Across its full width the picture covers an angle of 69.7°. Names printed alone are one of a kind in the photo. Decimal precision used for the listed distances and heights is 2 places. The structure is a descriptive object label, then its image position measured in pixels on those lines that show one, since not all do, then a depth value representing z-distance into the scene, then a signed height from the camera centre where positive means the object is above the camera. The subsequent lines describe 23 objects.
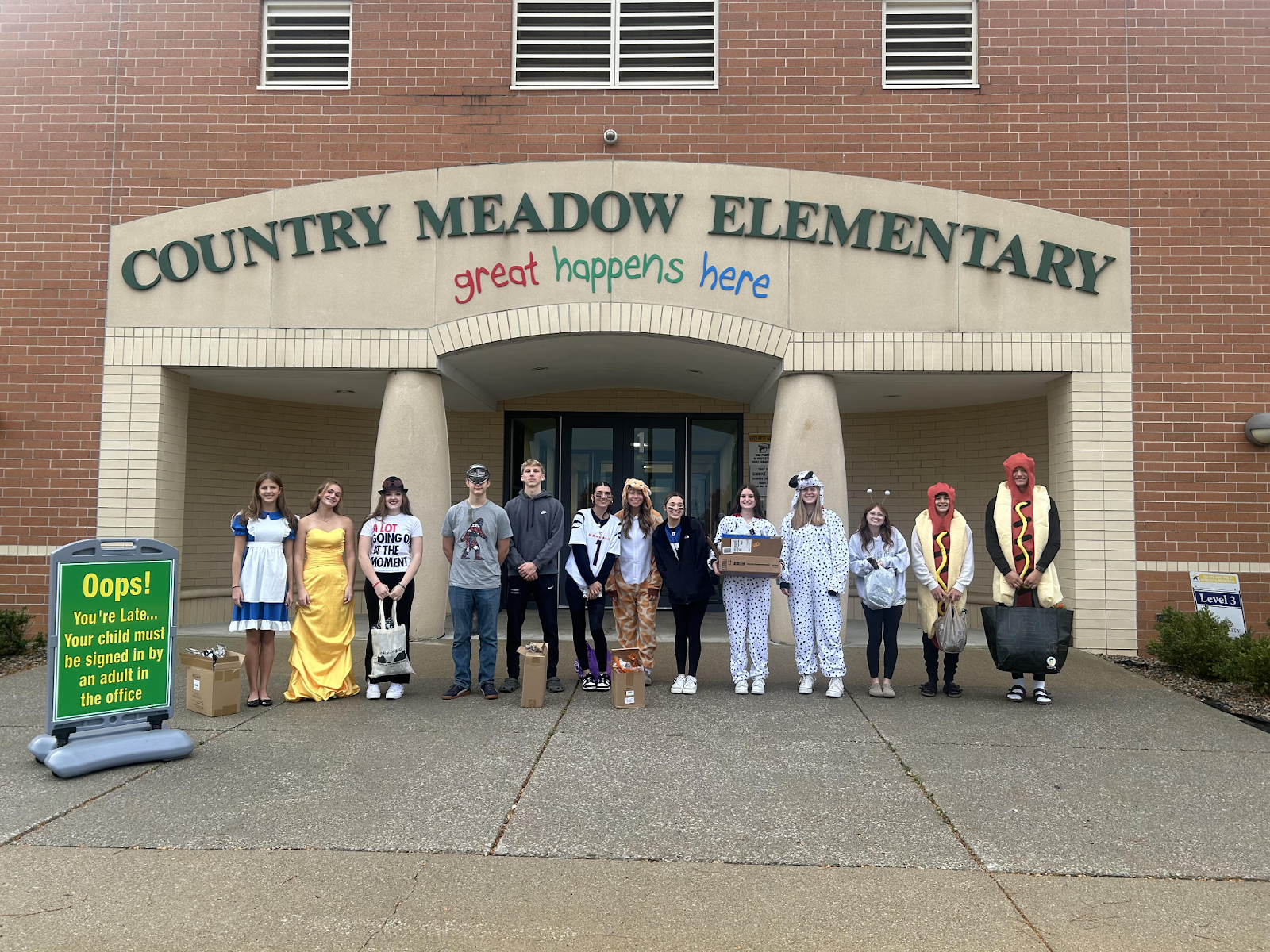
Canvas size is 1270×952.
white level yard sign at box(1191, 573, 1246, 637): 9.26 -0.80
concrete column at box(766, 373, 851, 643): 9.98 +0.78
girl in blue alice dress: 6.85 -0.48
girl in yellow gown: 7.10 -0.73
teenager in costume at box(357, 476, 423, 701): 7.10 -0.35
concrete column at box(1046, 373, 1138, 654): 9.76 +0.04
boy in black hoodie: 7.39 -0.26
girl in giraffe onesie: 7.45 -0.51
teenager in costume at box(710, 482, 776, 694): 7.36 -0.74
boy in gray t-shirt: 7.22 -0.43
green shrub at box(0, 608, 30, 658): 9.04 -1.26
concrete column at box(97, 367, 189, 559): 10.02 +0.59
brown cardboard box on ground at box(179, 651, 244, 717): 6.56 -1.27
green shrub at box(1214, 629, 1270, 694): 7.50 -1.22
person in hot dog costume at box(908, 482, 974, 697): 7.32 -0.34
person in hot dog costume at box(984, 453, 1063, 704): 7.25 -0.22
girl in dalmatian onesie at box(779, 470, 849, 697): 7.39 -0.52
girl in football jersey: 7.36 -0.33
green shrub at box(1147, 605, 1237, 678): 8.35 -1.17
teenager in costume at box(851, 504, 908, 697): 7.39 -0.39
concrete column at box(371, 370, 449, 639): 10.07 +0.52
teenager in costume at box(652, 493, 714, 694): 7.37 -0.46
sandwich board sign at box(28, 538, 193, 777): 5.26 -0.89
